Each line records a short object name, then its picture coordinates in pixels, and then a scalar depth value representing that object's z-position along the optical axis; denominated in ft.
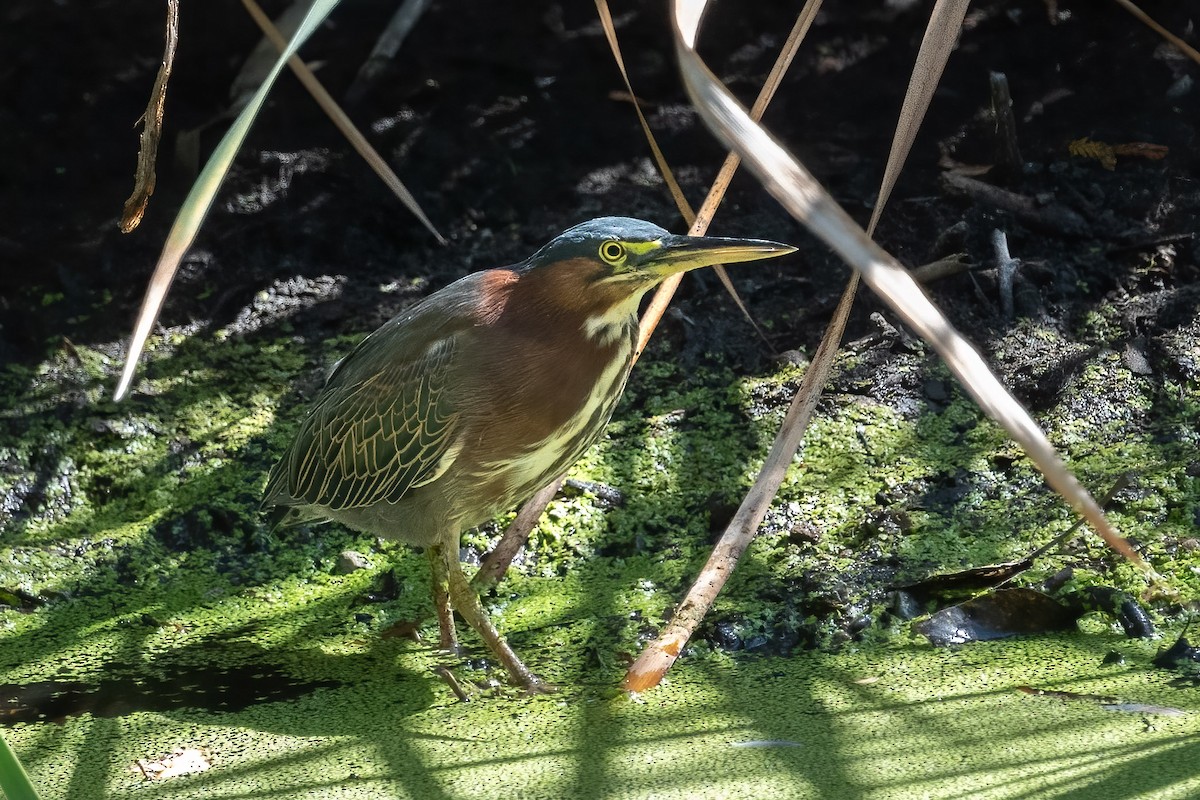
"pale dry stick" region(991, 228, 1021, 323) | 28.50
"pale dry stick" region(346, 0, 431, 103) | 35.04
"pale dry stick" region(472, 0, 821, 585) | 15.78
